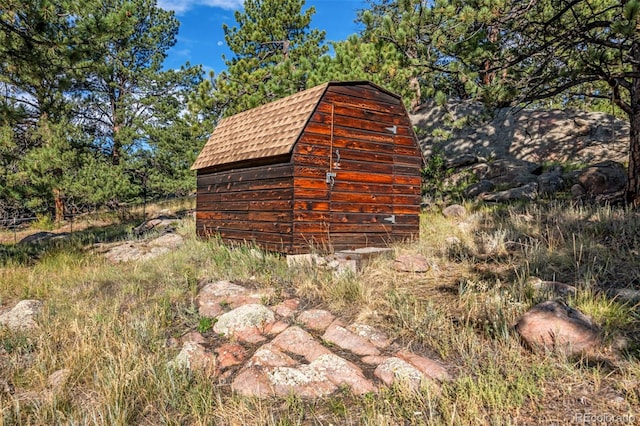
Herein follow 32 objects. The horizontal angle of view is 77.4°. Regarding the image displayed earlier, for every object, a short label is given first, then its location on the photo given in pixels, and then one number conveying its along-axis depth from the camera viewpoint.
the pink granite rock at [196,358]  3.91
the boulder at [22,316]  5.13
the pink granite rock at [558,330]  3.65
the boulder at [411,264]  6.73
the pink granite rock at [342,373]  3.58
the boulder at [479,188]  13.23
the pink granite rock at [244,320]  4.96
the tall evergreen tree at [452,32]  6.89
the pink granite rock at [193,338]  4.72
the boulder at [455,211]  11.26
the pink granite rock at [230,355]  4.21
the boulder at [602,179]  10.39
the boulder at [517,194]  11.43
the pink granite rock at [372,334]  4.43
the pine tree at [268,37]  14.04
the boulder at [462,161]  15.39
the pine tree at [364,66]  9.85
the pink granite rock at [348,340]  4.27
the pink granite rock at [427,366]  3.61
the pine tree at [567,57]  6.93
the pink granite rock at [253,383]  3.54
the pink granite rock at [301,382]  3.55
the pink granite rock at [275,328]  4.90
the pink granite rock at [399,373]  3.43
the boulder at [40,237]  14.01
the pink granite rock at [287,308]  5.38
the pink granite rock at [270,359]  3.98
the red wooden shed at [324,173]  7.95
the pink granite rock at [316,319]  4.96
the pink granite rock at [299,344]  4.21
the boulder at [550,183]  11.59
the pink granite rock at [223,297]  5.63
